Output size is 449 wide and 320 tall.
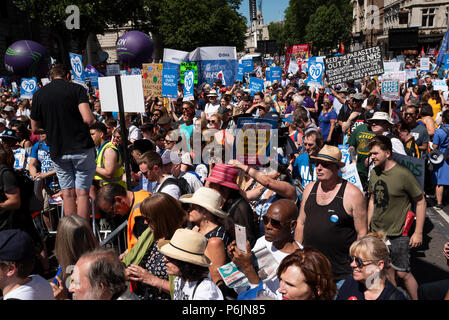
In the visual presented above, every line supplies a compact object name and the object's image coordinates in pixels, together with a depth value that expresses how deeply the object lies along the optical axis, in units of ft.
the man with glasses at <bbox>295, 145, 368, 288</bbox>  12.06
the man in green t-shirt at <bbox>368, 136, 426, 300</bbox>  14.60
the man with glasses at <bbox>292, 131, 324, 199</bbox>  17.74
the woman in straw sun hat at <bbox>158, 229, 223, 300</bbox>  9.04
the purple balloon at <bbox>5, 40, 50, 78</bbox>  80.89
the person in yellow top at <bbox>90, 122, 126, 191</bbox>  18.24
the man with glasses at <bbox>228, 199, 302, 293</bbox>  10.59
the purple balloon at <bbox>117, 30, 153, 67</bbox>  69.92
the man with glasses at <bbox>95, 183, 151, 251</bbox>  12.85
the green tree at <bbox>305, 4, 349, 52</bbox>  234.79
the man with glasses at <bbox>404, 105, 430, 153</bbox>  24.89
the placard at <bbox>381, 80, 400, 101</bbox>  29.76
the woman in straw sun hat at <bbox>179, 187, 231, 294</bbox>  11.10
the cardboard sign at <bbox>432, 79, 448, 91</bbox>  45.06
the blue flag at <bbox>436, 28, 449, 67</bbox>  48.40
